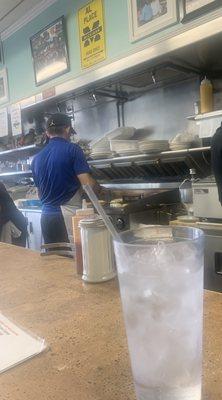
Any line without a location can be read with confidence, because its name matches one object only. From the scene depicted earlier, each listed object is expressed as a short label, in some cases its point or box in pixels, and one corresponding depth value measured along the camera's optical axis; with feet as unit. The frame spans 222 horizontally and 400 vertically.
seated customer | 9.02
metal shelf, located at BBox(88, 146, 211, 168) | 7.58
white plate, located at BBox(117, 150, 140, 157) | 8.79
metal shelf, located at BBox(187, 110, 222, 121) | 6.91
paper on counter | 1.88
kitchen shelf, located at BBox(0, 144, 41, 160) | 13.20
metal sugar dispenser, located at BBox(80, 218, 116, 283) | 3.04
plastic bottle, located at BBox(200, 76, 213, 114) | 7.86
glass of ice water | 1.39
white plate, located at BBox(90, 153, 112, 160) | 9.59
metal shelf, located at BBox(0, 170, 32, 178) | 13.87
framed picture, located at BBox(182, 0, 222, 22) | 7.37
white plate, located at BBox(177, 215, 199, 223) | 6.62
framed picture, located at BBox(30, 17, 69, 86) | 12.01
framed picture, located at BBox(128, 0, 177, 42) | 8.39
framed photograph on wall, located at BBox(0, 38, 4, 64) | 15.68
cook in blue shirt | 8.25
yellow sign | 10.48
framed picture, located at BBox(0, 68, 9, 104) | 16.06
